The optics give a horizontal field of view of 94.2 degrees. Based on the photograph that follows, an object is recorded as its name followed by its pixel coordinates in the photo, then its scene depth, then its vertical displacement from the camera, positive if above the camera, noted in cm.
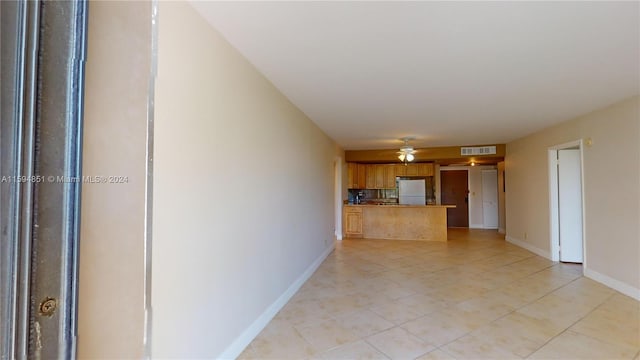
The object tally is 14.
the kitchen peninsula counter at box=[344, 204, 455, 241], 712 -81
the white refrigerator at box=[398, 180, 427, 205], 845 -9
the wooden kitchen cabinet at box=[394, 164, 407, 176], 822 +55
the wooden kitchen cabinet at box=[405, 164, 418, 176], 816 +55
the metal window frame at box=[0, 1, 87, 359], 24 +1
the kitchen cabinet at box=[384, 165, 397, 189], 826 +32
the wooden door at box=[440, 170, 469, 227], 962 -20
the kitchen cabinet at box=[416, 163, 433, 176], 814 +55
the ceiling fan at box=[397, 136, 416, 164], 611 +80
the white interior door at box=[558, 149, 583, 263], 492 -29
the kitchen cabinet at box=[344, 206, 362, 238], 752 -79
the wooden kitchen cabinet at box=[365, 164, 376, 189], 838 +34
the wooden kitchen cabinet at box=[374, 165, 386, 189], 833 +36
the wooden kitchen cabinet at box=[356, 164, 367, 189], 827 +36
